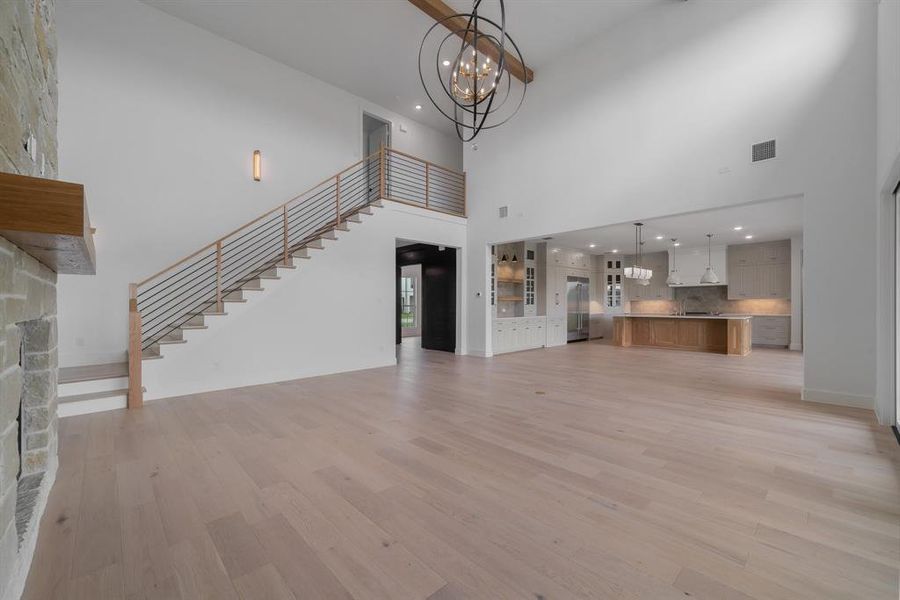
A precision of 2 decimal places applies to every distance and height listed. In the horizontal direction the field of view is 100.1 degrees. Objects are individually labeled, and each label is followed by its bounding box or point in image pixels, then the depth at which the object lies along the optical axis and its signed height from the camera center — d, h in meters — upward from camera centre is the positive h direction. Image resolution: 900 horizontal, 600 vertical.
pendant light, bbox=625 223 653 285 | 8.80 +0.62
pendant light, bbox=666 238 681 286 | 10.17 +0.47
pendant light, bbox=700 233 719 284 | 9.56 +0.51
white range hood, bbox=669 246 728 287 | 10.20 +0.91
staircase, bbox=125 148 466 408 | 4.88 +0.61
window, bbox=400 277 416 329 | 12.88 -0.07
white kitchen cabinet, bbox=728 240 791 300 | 9.53 +0.66
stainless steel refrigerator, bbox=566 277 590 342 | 11.12 -0.32
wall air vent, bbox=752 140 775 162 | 4.65 +1.81
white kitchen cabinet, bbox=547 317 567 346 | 10.16 -0.94
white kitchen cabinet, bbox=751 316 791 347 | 9.59 -0.91
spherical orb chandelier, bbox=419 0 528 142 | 6.23 +4.59
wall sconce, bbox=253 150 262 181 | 6.60 +2.34
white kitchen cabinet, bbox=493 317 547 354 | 8.59 -0.88
